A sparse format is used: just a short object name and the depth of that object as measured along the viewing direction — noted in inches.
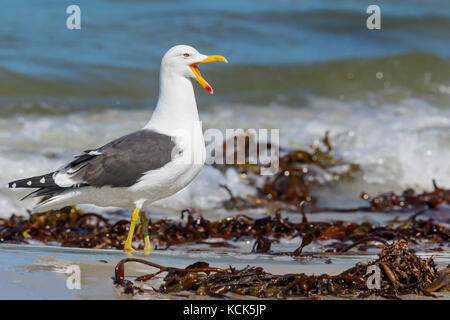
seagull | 154.9
